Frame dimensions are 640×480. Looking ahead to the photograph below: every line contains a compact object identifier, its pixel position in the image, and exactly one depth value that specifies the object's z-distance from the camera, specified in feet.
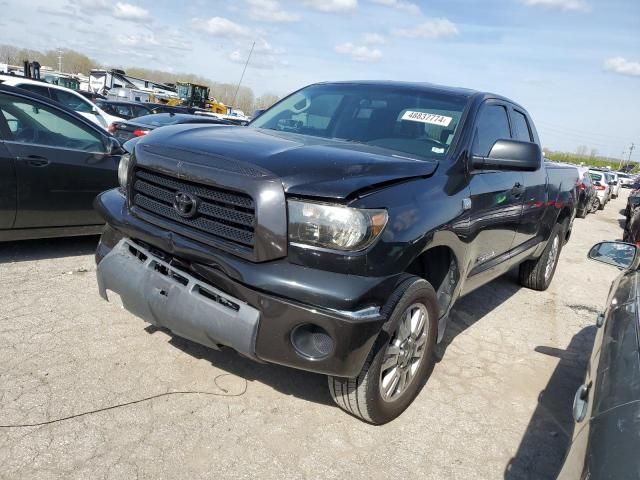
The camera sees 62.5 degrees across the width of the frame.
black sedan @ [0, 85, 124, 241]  14.96
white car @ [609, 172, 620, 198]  96.68
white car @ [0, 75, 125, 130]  36.12
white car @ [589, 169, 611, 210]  70.81
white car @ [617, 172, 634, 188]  146.59
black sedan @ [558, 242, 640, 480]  4.49
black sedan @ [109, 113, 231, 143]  32.19
